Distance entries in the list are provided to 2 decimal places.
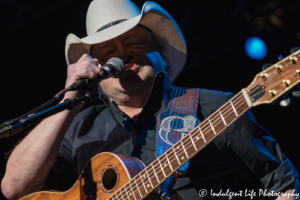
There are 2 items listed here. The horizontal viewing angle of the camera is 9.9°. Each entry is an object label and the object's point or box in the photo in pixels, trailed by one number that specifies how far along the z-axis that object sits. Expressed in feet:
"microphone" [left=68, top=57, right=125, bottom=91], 15.14
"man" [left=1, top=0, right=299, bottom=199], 15.44
